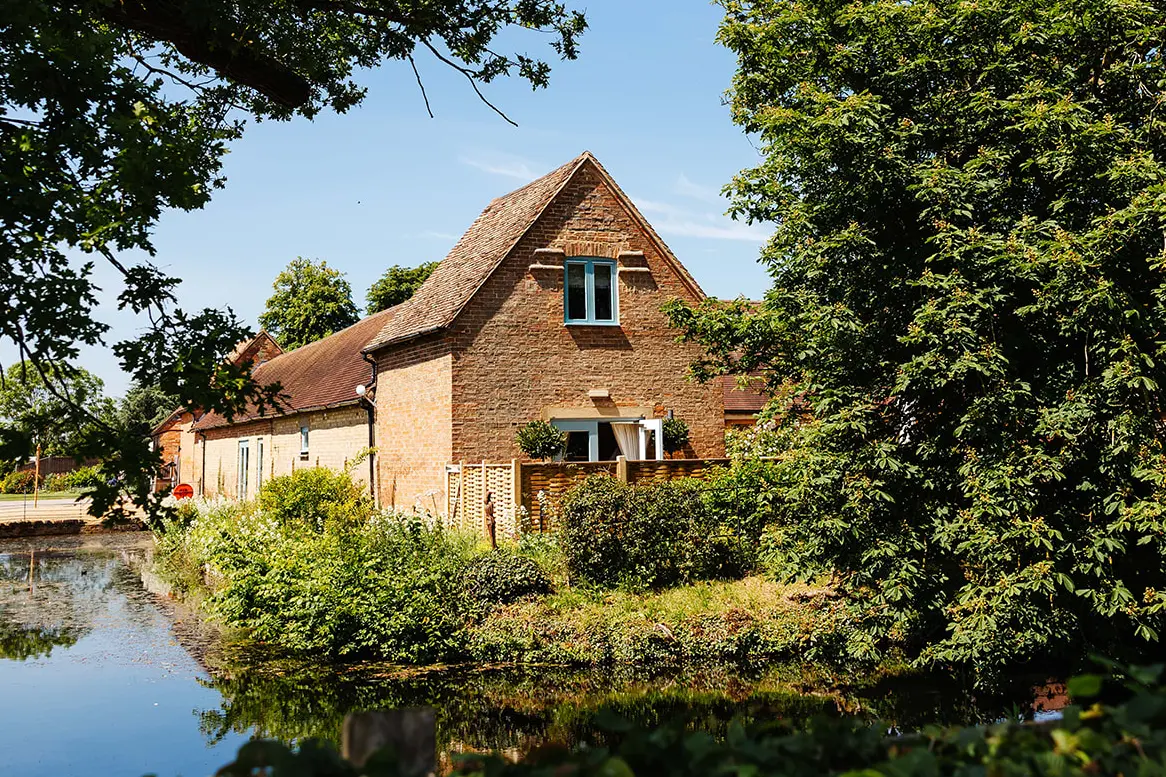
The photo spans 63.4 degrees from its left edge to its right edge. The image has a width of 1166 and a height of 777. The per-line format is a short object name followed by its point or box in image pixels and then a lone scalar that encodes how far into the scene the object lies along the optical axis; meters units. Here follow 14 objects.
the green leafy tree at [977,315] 9.69
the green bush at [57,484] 59.60
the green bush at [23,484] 59.36
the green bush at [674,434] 21.42
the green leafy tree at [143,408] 60.84
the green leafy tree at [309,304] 55.50
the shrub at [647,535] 15.35
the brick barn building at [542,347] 20.55
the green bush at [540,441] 19.83
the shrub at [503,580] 14.58
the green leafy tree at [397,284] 52.91
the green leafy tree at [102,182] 6.59
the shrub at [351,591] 13.02
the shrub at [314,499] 21.62
